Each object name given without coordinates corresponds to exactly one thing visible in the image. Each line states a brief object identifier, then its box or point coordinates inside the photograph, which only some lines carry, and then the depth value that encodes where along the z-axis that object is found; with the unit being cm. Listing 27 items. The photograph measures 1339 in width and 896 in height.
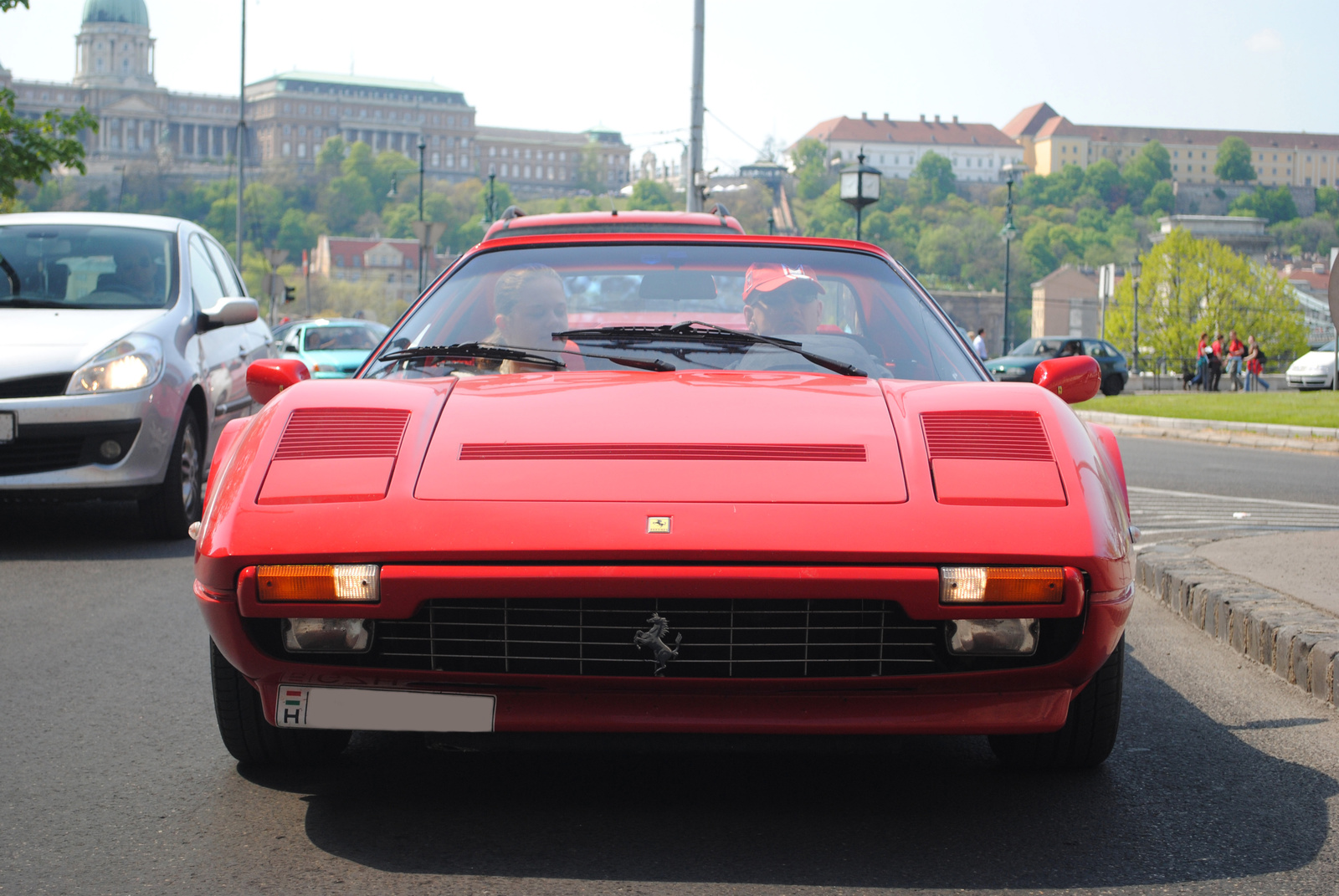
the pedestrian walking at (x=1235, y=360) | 4244
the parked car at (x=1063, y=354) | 3491
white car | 3725
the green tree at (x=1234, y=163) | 19038
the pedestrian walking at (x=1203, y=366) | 4128
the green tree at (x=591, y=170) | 19488
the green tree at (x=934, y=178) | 16900
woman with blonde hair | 365
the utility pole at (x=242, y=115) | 3362
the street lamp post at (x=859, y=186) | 2117
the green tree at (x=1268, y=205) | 17812
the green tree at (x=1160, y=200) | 17888
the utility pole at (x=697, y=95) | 2514
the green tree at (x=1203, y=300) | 7119
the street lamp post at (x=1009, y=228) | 4932
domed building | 17325
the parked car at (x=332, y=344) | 1889
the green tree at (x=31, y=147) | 1472
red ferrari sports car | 257
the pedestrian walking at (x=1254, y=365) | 4038
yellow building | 19338
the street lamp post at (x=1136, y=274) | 6631
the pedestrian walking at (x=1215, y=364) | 4062
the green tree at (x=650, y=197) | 13500
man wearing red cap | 377
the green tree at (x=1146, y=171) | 18375
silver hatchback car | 672
